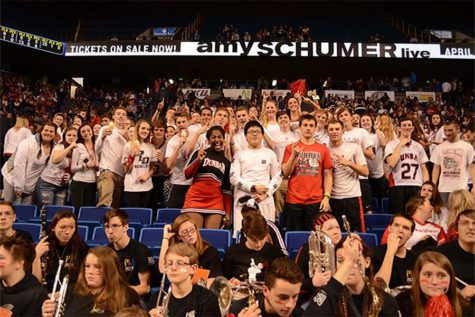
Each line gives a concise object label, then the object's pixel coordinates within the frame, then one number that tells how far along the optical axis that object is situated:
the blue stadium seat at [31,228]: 5.02
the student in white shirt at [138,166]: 5.94
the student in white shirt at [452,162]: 5.76
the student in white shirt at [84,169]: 6.16
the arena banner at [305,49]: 19.06
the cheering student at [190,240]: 3.83
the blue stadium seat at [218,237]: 4.74
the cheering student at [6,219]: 4.14
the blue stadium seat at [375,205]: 6.57
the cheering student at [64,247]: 3.91
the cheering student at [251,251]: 3.82
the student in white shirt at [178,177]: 5.97
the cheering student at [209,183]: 5.27
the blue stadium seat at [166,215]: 5.64
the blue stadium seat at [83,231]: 5.12
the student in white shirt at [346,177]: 5.25
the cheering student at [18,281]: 3.06
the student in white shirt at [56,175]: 6.13
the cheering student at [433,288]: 2.64
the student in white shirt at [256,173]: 5.05
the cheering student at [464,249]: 3.30
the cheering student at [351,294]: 2.26
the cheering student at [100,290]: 2.98
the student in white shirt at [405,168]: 5.84
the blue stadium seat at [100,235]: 4.93
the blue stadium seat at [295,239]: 4.59
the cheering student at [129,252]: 3.86
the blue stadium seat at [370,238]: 4.66
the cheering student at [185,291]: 2.86
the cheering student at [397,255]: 3.45
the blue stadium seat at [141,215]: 5.63
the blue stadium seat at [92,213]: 5.73
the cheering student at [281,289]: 2.53
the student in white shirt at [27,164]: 6.07
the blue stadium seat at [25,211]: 5.90
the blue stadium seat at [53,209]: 5.74
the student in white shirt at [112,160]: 6.05
